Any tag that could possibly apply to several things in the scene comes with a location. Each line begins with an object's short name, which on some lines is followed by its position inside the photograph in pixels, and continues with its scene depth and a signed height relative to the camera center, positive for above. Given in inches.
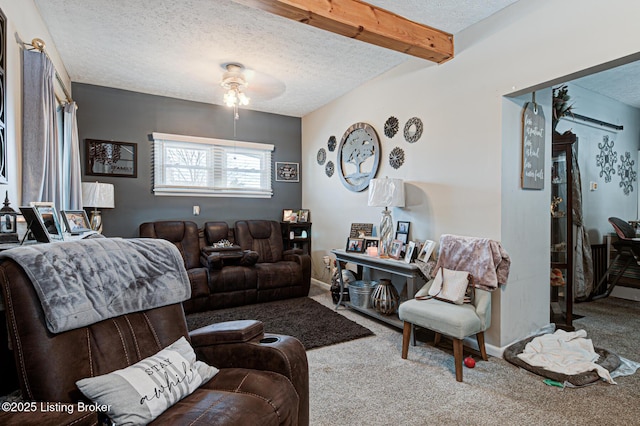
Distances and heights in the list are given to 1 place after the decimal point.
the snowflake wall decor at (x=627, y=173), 193.5 +22.8
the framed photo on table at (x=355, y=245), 152.6 -16.6
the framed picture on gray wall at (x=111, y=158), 169.2 +25.7
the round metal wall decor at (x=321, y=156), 199.9 +32.2
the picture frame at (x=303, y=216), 215.7 -4.5
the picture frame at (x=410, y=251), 124.8 -15.7
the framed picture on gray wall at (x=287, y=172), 219.6 +24.8
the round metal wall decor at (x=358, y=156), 160.1 +27.0
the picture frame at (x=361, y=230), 160.9 -10.1
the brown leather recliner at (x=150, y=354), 46.0 -24.4
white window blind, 186.5 +24.6
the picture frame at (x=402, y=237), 139.0 -11.3
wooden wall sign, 111.3 +22.0
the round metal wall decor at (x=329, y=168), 192.6 +23.9
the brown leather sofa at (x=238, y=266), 159.5 -29.7
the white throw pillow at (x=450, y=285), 104.4 -24.2
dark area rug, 122.6 -46.6
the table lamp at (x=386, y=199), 134.0 +4.3
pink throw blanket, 103.1 -15.9
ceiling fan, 147.0 +61.5
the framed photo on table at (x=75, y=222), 95.0 -4.2
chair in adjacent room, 164.4 -20.5
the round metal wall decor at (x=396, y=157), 145.1 +23.1
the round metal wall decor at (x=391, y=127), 147.8 +37.2
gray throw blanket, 49.3 -11.9
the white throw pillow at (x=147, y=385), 45.3 -26.1
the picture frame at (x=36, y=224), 67.9 -3.5
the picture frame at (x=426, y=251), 122.2 -15.1
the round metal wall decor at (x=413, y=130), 135.9 +33.2
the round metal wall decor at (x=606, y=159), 183.2 +29.1
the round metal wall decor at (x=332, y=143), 190.4 +37.7
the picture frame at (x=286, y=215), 215.8 -3.9
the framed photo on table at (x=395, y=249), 133.1 -15.8
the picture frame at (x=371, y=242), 154.0 -15.0
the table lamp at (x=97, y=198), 153.3 +4.6
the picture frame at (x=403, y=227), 139.9 -7.3
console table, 117.8 -22.6
